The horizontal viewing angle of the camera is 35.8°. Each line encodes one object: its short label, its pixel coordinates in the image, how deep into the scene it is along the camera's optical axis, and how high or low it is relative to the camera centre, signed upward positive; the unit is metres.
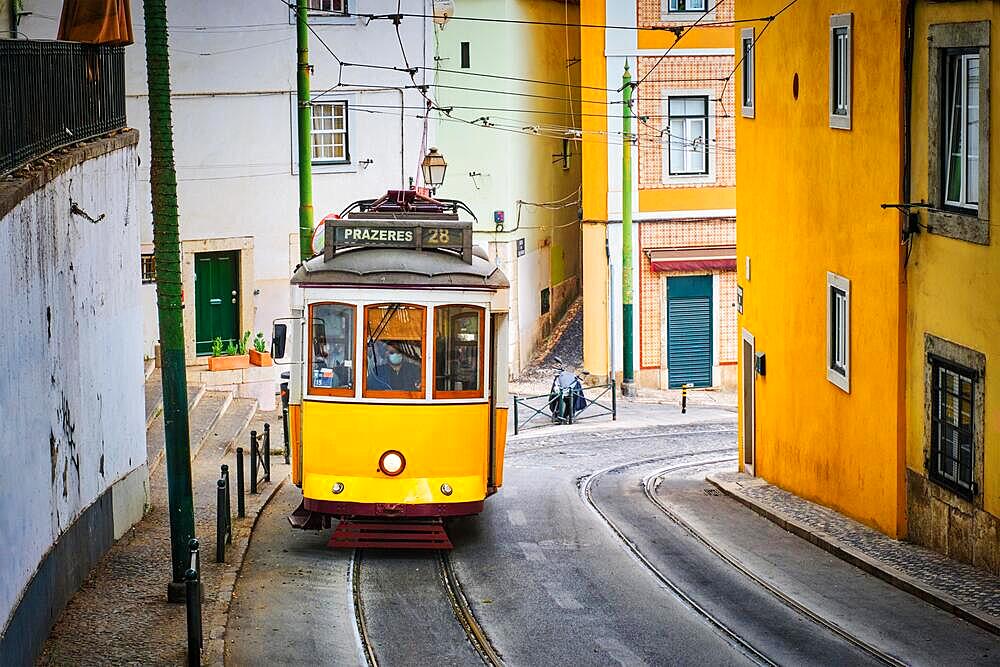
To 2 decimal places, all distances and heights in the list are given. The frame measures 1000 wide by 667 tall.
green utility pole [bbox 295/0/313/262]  21.84 +0.52
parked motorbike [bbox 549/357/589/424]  30.27 -4.40
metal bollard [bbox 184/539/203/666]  10.92 -3.05
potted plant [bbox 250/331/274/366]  27.97 -3.21
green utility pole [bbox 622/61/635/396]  32.75 -1.09
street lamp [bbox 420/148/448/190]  24.70 +0.11
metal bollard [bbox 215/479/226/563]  14.27 -3.30
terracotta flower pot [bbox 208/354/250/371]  27.31 -3.26
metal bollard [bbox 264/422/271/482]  19.91 -3.61
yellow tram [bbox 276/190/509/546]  15.10 -2.00
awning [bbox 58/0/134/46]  16.70 +1.69
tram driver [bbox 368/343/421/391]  15.14 -1.93
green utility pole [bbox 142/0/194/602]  12.84 -0.96
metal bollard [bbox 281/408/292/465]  22.75 -3.95
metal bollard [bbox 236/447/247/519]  16.67 -3.36
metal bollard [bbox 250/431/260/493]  18.36 -3.34
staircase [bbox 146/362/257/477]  20.89 -3.59
